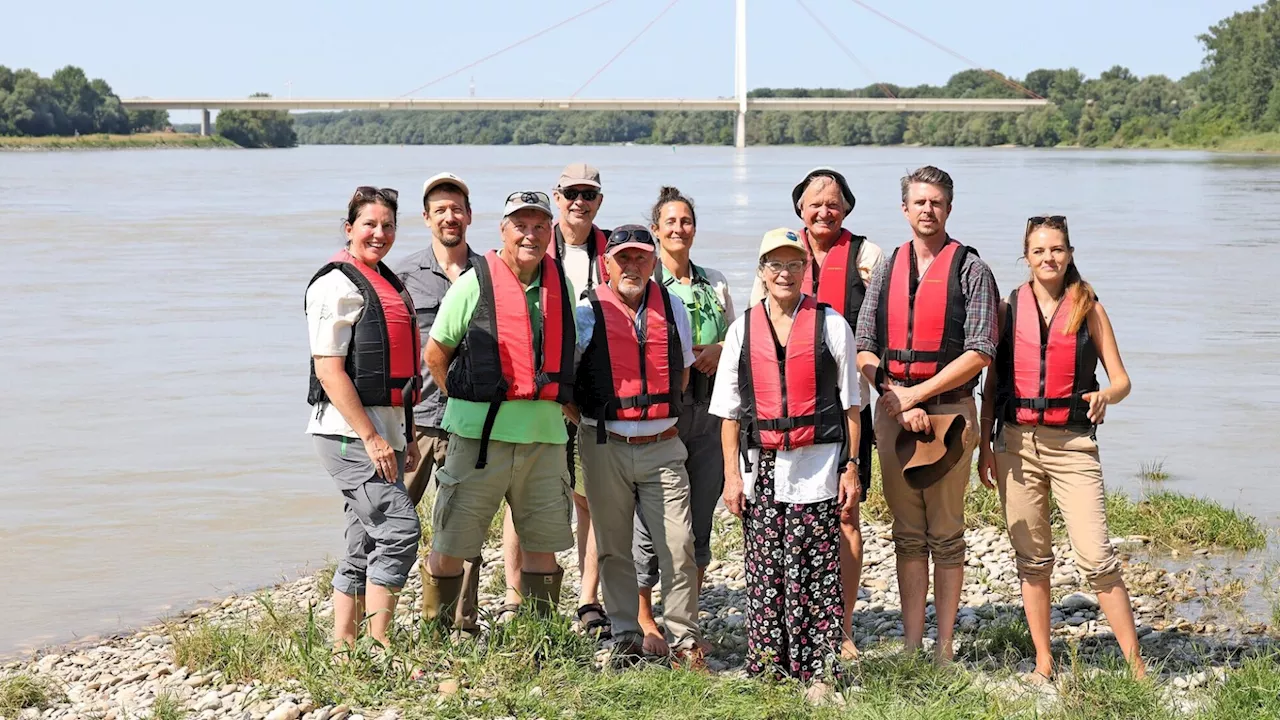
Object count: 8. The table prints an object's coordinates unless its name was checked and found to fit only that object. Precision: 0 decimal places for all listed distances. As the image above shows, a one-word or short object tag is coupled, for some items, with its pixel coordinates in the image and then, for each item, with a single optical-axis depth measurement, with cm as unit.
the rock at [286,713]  433
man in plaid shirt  463
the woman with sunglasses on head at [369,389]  443
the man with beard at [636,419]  471
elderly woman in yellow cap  445
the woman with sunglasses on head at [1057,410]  457
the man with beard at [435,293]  504
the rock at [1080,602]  588
